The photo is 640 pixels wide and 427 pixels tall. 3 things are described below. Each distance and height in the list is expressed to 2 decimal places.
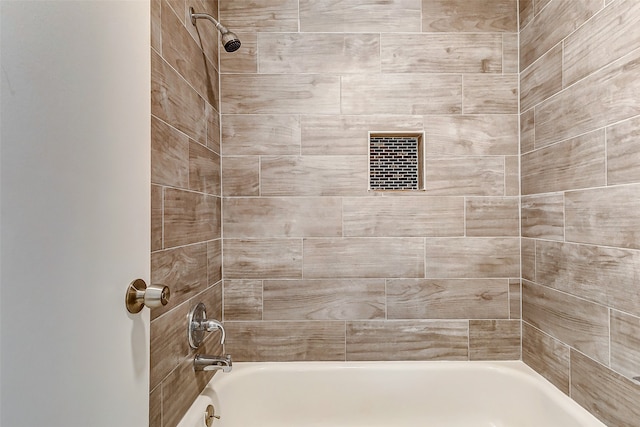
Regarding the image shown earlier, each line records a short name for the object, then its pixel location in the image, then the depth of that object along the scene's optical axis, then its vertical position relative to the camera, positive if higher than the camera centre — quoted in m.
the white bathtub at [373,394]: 1.71 -0.86
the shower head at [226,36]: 1.43 +0.72
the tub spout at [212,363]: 1.41 -0.58
